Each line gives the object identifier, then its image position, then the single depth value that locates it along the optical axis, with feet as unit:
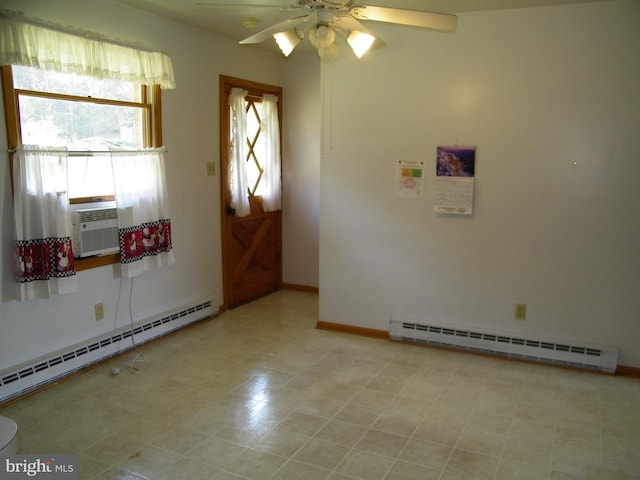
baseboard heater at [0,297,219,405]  10.05
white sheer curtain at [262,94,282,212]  16.60
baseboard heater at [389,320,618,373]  11.53
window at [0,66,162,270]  9.90
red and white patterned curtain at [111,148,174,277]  11.75
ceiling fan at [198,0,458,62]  8.19
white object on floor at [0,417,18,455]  6.97
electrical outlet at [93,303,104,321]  11.68
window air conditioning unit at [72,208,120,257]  10.97
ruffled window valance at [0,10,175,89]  9.20
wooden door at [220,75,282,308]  15.28
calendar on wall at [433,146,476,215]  12.21
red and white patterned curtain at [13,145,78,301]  9.68
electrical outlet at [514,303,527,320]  12.14
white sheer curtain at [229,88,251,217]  15.25
